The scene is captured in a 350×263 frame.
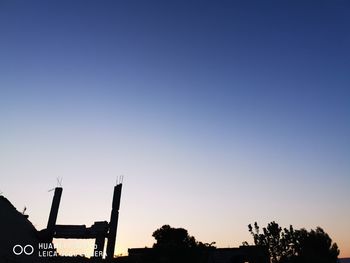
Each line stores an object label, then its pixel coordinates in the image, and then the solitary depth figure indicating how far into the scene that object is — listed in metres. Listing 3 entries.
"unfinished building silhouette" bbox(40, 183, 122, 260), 27.30
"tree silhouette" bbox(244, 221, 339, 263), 44.19
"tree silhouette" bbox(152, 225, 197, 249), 38.34
